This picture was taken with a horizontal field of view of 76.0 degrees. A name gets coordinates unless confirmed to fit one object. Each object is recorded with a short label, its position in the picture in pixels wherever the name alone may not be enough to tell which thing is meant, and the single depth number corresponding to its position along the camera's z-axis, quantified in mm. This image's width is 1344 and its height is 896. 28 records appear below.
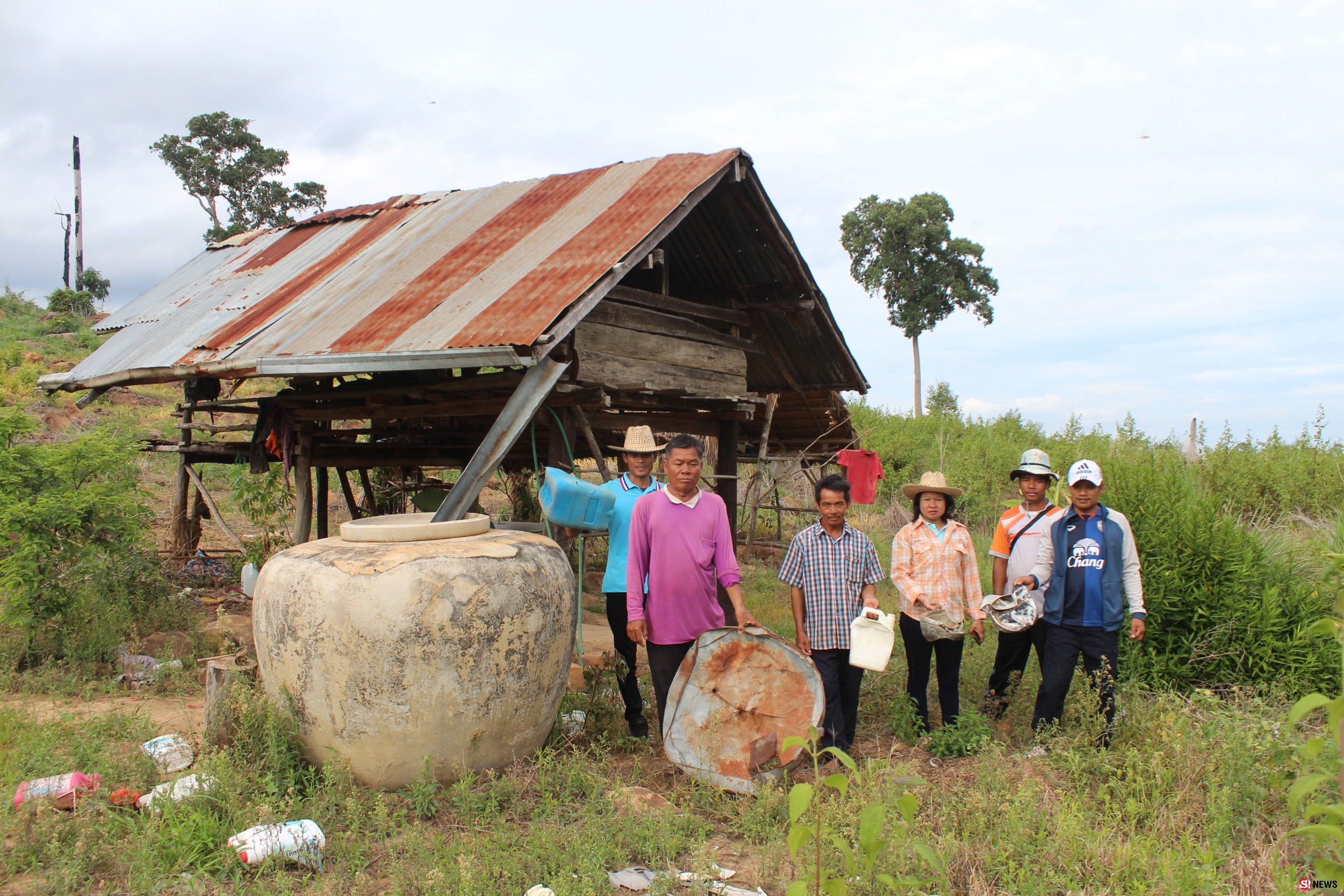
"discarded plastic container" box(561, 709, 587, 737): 5011
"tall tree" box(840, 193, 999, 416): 26828
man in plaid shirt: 4500
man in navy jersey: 4570
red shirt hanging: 12297
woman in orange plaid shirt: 4727
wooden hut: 5793
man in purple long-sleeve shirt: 4461
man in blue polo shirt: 5125
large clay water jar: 4105
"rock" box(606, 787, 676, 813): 4086
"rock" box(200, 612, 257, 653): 7129
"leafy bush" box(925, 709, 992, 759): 4699
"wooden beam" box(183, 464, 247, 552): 8992
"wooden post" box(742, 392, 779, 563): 10656
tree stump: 4340
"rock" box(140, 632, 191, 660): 6812
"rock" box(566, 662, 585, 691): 6336
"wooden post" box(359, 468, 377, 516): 11602
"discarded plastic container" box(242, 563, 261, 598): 8594
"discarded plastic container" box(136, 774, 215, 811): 3922
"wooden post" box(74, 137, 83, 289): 33906
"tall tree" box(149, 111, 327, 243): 32469
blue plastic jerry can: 5461
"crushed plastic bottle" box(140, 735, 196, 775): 4461
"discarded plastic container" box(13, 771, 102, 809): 3979
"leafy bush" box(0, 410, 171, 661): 6477
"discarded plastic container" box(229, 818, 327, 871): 3549
